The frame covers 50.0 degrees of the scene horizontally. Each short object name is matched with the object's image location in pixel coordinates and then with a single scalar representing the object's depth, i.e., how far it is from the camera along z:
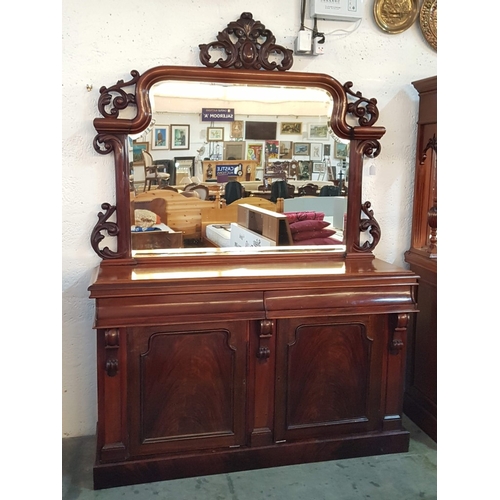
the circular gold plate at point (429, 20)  2.79
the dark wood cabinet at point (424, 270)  2.78
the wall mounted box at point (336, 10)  2.61
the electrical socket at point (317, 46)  2.64
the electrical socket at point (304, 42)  2.61
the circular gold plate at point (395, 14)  2.74
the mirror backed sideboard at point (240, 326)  2.30
